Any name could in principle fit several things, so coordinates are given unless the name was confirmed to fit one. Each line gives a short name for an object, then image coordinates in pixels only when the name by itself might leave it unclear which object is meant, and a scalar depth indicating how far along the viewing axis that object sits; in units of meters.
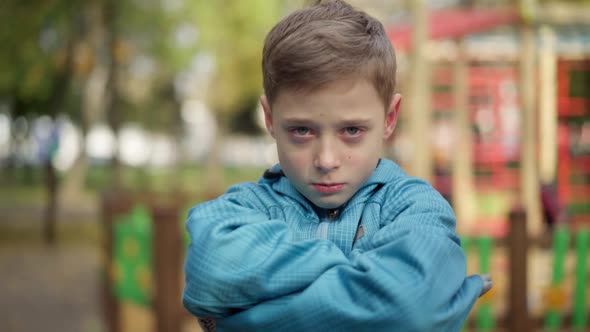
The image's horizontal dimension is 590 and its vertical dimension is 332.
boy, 1.43
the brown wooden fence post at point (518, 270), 5.14
